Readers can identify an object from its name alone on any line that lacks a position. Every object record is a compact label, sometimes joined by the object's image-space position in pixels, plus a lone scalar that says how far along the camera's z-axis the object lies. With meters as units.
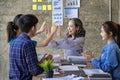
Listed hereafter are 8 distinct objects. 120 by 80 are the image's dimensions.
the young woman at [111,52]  2.78
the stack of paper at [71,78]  2.66
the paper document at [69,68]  3.17
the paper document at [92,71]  2.85
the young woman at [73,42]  4.09
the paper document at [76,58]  3.76
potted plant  2.71
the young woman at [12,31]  3.46
